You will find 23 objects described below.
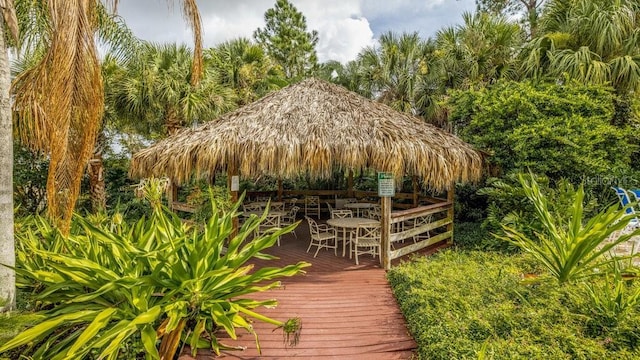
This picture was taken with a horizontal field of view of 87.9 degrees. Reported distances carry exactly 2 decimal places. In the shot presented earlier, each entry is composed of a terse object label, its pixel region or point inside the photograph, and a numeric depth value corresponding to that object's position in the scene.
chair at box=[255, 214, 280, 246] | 8.33
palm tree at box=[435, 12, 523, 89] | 10.52
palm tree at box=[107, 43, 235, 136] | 9.43
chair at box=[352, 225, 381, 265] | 6.58
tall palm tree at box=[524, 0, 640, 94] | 7.52
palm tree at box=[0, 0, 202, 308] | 3.24
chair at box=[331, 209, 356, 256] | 8.04
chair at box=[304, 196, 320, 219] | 10.88
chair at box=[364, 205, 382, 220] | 9.00
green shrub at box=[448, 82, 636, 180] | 6.86
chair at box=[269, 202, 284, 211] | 9.53
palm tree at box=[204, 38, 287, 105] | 13.27
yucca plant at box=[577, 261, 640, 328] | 3.26
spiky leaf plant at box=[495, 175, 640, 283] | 3.70
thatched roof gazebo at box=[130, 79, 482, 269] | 6.41
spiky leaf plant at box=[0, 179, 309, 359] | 3.03
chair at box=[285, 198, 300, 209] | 10.64
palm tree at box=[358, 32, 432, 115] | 12.59
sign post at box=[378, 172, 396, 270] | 6.32
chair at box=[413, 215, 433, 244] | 7.98
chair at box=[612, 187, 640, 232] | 6.04
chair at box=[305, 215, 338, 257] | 6.96
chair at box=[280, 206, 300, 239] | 9.65
